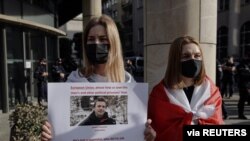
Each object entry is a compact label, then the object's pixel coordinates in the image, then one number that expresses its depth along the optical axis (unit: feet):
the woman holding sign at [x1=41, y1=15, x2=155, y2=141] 7.25
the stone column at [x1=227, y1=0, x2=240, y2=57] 124.29
